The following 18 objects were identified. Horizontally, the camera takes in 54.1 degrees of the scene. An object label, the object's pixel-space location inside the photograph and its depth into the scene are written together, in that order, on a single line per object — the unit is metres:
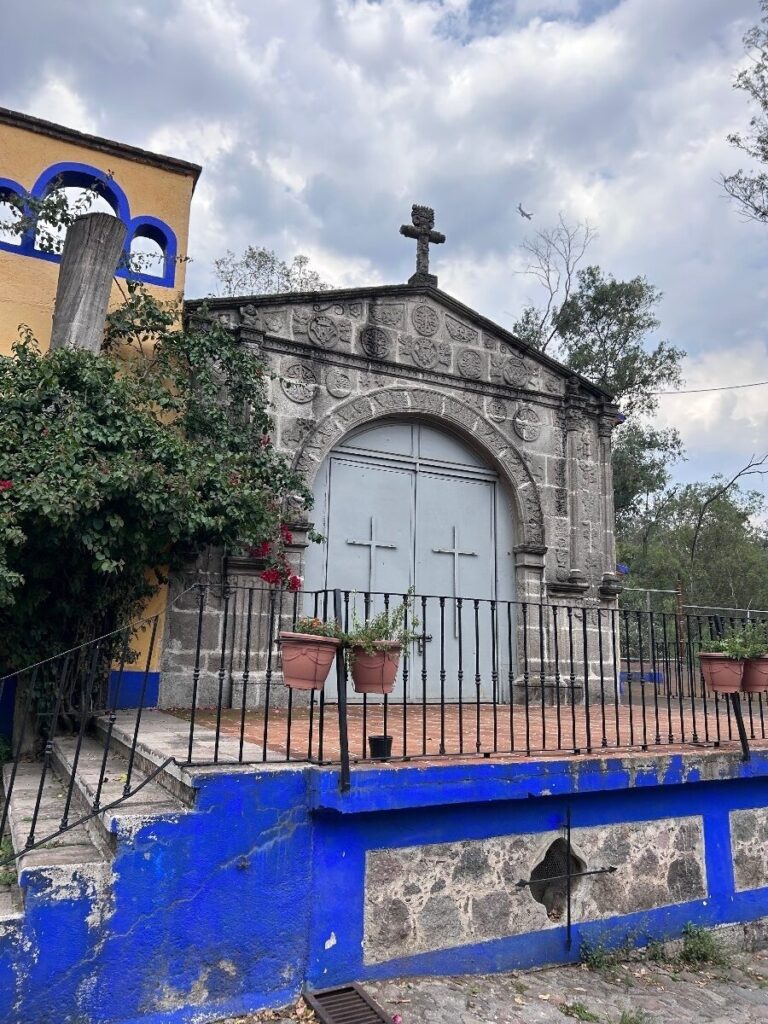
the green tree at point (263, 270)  16.58
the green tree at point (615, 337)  18.86
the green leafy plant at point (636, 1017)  3.27
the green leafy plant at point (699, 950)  4.12
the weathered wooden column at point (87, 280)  5.82
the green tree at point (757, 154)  12.04
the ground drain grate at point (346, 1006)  3.05
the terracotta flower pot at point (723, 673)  4.56
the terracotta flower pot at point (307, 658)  3.46
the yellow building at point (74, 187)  6.32
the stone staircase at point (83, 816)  2.82
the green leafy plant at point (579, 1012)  3.28
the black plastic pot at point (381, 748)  3.62
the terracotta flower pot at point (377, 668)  3.62
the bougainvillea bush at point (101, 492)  4.52
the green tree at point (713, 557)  22.35
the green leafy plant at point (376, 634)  3.59
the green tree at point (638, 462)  20.02
